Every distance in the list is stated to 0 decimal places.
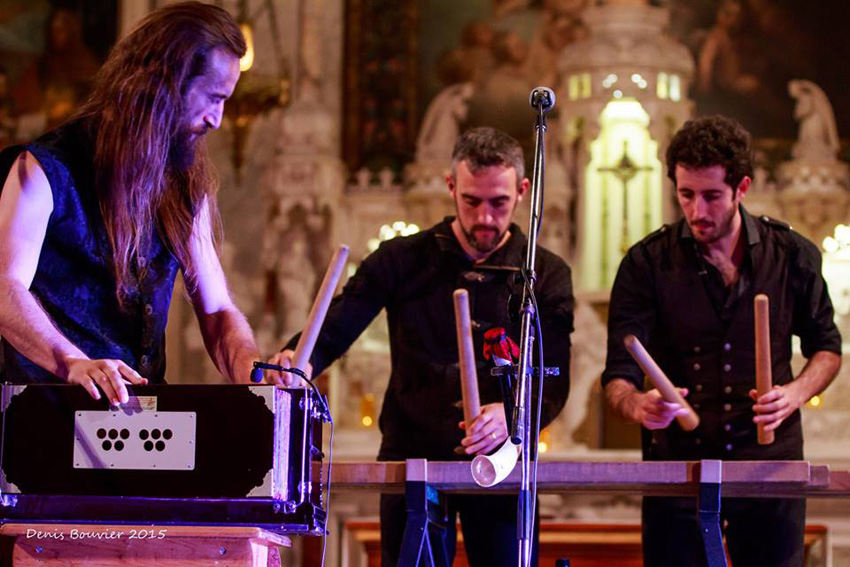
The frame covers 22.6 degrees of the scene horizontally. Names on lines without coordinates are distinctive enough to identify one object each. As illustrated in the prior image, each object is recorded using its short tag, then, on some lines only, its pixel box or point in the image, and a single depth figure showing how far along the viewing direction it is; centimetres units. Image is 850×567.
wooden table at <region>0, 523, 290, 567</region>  389
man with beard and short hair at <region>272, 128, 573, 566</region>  586
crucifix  1062
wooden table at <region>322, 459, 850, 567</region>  476
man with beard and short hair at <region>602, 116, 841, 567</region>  576
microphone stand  393
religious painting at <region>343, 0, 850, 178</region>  1094
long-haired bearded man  446
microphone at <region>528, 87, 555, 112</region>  442
